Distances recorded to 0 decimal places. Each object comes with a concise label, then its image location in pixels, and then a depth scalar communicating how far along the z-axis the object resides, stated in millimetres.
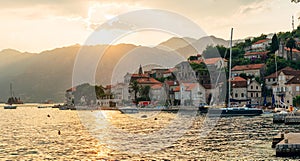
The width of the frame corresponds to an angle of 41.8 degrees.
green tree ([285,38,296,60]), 139000
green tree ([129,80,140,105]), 144125
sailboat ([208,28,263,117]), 79688
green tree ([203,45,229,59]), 169875
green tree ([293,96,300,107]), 103125
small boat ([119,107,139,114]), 110156
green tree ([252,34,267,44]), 176812
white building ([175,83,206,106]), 131762
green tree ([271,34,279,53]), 145250
